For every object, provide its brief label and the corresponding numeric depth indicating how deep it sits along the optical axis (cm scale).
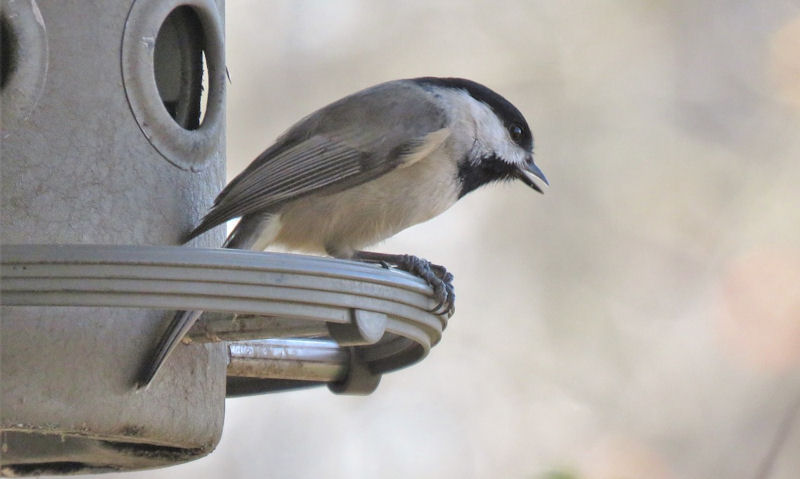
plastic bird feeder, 440
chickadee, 604
